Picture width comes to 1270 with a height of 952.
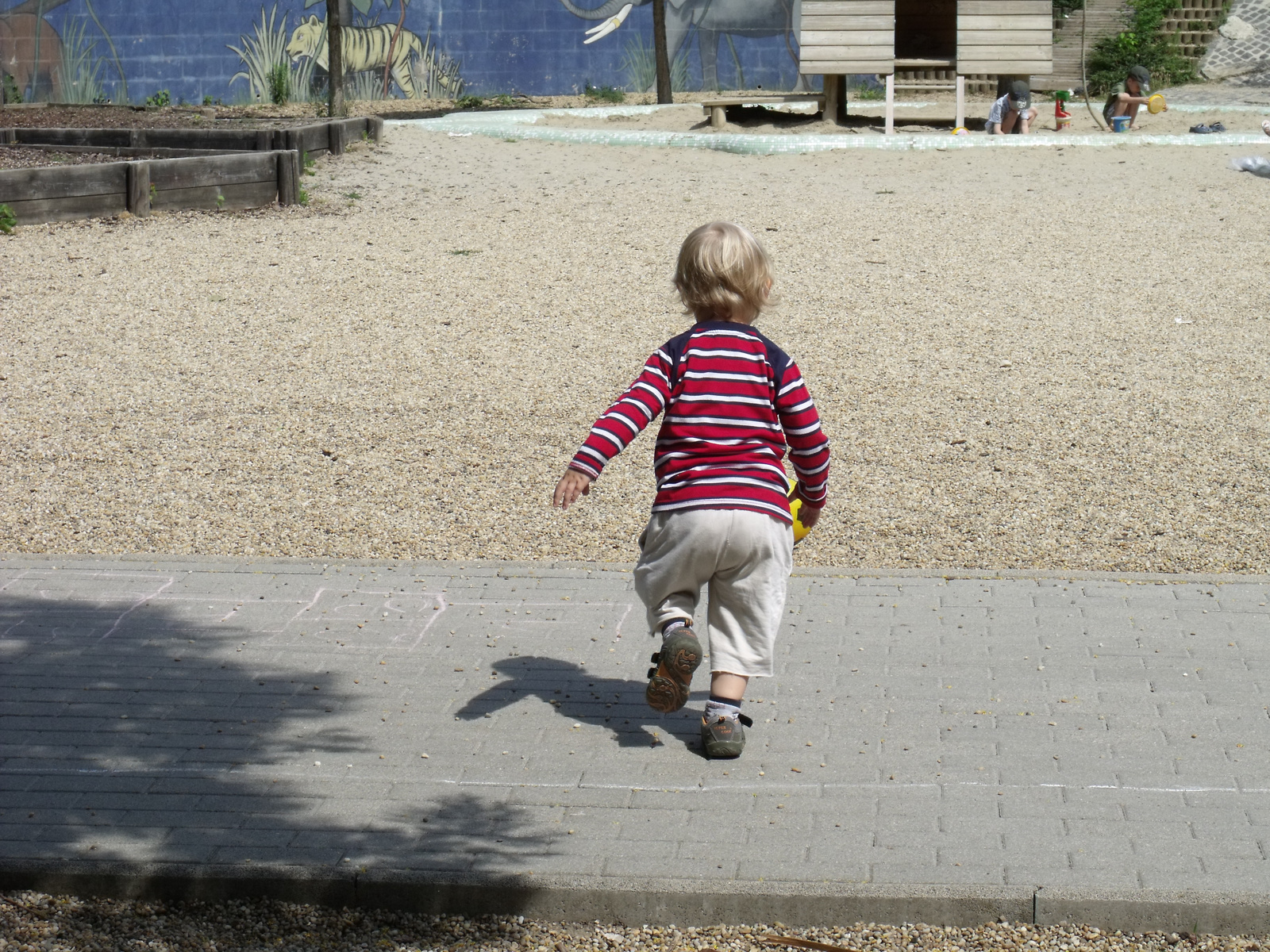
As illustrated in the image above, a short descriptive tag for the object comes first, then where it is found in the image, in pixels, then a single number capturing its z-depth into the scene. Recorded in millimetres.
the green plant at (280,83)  23266
